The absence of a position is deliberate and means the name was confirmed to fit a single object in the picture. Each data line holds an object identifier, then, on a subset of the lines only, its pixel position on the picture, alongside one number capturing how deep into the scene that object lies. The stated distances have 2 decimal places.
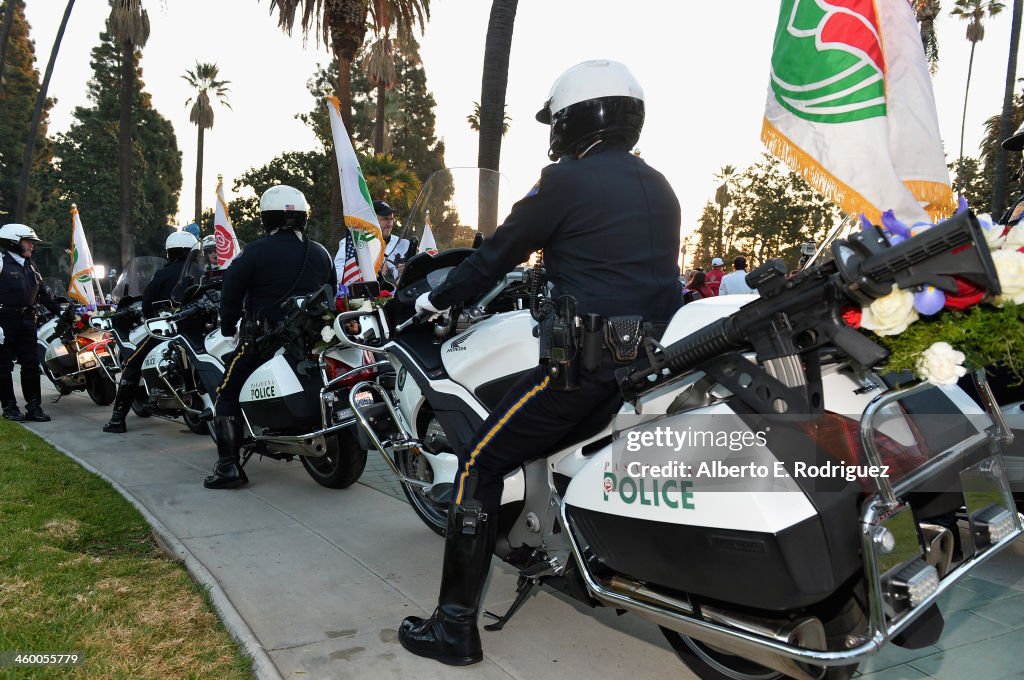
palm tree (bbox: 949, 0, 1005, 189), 40.31
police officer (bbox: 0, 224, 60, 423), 8.33
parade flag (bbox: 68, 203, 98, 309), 10.27
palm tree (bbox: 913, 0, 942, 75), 22.42
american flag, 6.04
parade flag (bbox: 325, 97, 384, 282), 5.89
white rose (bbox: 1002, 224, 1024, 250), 1.85
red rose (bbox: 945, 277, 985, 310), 1.81
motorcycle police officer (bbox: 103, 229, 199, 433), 7.77
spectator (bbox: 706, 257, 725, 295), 15.33
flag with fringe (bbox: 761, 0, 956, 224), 3.15
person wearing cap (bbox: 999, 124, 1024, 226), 4.20
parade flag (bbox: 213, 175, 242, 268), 8.63
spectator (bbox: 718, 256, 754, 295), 12.27
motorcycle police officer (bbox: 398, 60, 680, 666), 2.64
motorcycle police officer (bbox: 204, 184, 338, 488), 5.36
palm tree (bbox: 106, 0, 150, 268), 24.56
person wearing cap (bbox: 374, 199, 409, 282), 5.09
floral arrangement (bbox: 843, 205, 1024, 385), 1.82
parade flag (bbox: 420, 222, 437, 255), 4.16
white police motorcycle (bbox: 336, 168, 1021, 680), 1.88
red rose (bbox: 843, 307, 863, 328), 1.95
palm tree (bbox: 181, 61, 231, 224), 44.81
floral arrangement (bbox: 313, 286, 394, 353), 4.62
